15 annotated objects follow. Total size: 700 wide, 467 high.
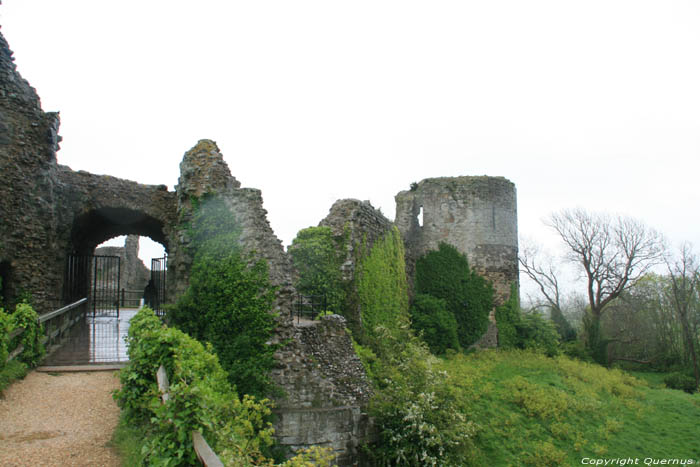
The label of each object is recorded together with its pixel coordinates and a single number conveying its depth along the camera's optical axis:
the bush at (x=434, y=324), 20.27
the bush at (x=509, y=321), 22.94
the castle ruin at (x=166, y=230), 9.99
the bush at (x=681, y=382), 25.05
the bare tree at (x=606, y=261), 33.72
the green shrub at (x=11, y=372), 7.67
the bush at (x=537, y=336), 23.33
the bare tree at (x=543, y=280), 36.97
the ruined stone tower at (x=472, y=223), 23.20
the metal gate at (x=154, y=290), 13.88
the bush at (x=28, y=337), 9.04
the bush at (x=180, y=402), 5.00
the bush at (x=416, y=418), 10.73
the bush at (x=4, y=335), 7.90
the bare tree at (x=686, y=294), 27.95
